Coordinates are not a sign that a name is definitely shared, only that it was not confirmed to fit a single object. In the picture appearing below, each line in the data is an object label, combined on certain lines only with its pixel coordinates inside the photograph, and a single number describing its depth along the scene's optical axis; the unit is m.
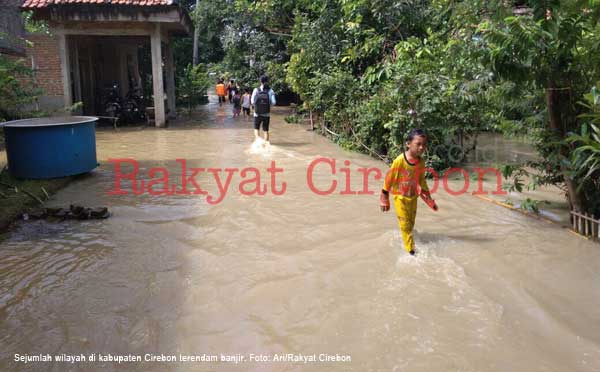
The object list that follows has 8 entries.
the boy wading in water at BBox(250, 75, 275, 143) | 12.91
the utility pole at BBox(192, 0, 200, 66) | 33.25
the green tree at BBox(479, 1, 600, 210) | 5.05
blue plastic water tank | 7.92
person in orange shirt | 28.54
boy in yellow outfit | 5.21
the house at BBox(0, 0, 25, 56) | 13.84
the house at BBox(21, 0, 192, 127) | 14.80
